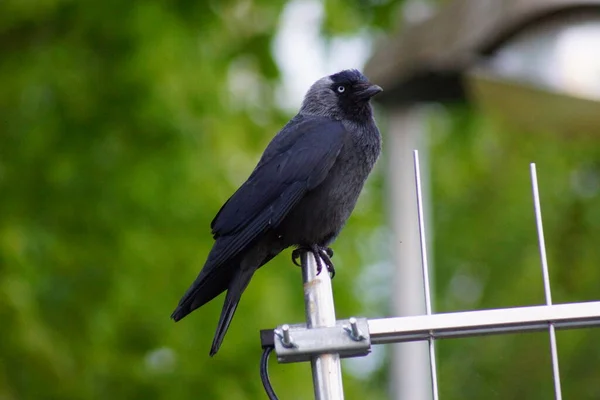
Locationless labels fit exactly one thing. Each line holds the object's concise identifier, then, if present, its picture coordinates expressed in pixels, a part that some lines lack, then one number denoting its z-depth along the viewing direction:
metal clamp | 5.50
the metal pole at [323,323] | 5.46
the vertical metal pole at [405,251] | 13.70
